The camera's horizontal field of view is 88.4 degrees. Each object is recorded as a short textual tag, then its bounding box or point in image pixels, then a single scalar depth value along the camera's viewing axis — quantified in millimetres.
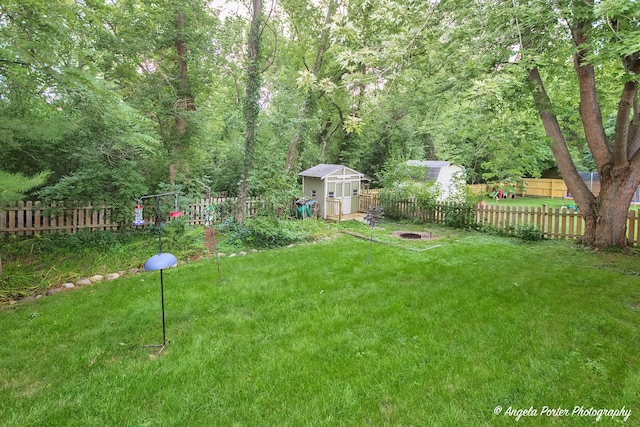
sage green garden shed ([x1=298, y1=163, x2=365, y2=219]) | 12039
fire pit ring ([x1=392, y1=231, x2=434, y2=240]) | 8570
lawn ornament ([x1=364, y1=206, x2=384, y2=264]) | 6445
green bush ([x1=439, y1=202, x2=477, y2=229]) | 9766
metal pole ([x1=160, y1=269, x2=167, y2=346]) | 3150
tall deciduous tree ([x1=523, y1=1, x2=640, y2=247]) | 6154
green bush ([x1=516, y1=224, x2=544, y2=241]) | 8219
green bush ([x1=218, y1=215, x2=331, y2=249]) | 7742
